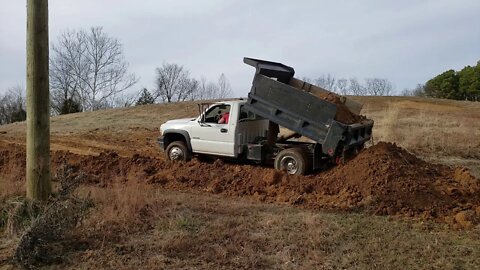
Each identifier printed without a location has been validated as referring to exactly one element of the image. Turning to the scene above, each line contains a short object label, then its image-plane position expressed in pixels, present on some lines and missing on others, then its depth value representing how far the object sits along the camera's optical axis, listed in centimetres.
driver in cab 1183
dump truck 1038
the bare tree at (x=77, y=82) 6819
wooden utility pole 681
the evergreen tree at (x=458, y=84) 5919
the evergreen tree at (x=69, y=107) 5469
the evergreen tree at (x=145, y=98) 6770
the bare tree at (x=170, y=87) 8781
